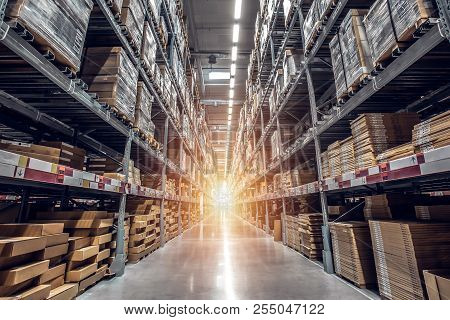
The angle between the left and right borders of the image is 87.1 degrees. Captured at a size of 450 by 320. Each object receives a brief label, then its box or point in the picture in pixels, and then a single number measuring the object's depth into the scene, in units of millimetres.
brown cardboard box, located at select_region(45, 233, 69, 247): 2404
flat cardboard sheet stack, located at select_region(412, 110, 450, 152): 1938
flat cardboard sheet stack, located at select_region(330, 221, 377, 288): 2964
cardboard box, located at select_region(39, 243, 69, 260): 2287
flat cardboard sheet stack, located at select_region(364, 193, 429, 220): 2980
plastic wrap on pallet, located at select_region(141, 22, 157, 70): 4688
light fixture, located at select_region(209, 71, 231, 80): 14500
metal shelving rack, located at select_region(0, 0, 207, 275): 2058
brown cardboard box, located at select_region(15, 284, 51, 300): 1943
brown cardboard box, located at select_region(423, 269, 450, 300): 1781
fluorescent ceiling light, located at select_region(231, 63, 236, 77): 12353
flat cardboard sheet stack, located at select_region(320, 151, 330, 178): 4051
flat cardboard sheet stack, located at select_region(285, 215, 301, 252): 5464
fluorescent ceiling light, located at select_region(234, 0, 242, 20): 8622
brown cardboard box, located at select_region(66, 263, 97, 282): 2730
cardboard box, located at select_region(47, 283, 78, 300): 2357
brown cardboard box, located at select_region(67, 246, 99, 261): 2818
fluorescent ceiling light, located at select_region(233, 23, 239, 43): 9898
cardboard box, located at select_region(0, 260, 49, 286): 1858
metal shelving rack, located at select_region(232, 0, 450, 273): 2008
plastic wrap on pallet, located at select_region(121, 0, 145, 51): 3883
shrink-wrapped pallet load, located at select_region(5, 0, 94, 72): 1978
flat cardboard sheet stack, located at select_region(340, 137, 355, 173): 3287
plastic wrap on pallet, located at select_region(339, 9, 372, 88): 2918
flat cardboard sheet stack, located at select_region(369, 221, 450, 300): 2193
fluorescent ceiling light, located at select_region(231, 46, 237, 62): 11317
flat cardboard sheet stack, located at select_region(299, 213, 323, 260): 4660
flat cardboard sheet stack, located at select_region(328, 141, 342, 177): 3691
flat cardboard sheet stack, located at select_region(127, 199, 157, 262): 4539
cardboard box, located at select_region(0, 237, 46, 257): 1867
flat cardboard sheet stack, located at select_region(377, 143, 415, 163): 2264
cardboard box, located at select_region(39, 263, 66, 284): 2285
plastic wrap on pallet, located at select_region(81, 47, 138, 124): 3539
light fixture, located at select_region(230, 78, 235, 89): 13655
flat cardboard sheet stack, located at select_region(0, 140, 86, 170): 2418
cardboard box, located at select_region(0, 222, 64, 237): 2236
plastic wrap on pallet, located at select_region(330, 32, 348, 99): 3377
